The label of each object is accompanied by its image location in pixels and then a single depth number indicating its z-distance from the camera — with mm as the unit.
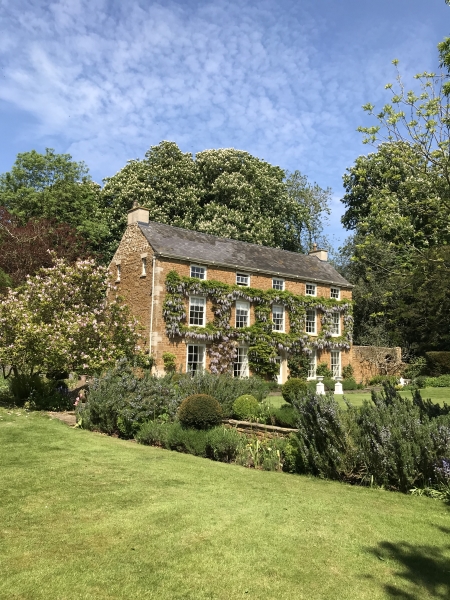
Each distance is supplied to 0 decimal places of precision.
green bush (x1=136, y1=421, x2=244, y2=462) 10359
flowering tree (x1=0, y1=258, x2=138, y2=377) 16250
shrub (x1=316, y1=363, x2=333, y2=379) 30281
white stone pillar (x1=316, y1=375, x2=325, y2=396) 20869
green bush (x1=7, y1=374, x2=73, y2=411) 17312
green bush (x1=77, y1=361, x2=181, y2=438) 12547
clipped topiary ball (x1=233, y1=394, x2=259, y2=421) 12258
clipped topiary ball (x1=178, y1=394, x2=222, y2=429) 11109
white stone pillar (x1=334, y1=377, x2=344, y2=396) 24750
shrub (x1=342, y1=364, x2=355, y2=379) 31750
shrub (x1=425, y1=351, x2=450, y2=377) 29203
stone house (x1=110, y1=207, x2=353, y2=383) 24297
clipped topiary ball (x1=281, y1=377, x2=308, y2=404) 16853
